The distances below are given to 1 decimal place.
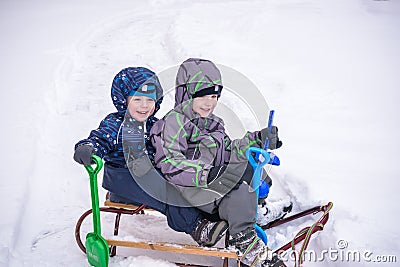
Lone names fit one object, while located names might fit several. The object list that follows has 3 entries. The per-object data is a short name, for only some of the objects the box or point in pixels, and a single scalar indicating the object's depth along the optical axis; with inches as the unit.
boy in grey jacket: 91.2
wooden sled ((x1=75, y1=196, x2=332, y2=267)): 91.8
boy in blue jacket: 95.7
